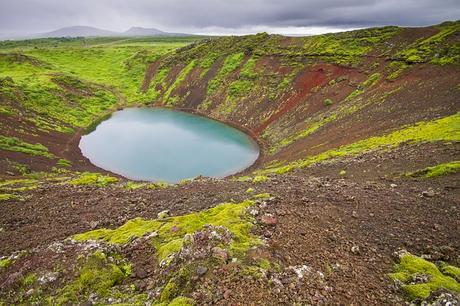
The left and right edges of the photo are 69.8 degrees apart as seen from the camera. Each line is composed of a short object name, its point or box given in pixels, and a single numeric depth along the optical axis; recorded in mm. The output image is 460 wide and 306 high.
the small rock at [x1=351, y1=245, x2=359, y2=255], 12224
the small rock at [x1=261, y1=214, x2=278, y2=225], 13674
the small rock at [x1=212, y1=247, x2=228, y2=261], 10805
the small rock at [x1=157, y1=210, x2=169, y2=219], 17422
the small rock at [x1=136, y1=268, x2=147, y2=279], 11836
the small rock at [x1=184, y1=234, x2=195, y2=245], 11938
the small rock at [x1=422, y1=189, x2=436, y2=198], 17547
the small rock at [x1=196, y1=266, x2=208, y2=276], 10289
